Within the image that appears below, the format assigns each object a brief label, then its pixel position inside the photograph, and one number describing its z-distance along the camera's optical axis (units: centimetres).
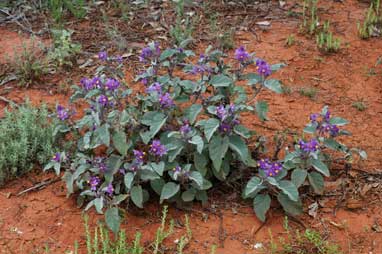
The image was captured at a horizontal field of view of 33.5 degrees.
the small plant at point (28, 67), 505
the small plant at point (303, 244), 359
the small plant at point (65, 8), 581
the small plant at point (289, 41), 547
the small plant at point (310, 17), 559
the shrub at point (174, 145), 371
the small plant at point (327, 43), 532
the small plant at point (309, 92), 484
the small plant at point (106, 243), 347
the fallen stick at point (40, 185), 406
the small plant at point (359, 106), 470
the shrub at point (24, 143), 408
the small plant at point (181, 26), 545
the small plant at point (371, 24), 557
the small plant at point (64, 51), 523
